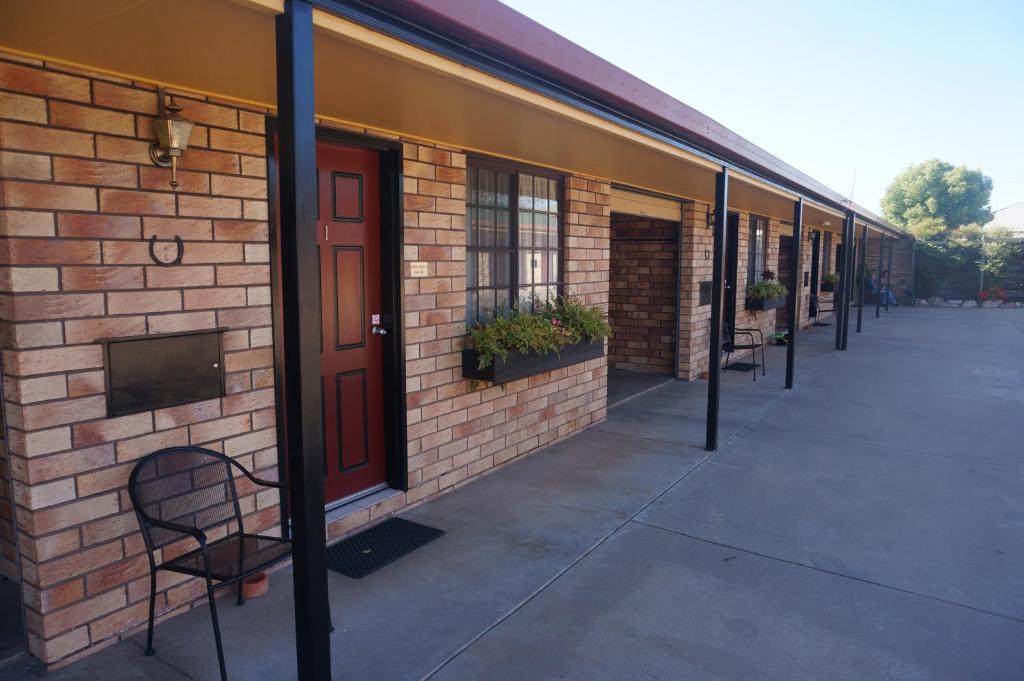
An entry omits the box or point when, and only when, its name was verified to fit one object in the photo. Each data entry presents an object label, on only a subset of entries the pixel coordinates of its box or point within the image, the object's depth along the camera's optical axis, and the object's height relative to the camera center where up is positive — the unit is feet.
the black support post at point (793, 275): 25.55 +0.24
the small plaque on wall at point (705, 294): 29.25 -0.51
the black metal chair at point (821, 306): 52.54 -2.01
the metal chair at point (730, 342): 30.55 -2.72
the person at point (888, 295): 70.36 -1.51
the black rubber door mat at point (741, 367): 31.48 -3.96
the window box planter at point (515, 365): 14.75 -1.87
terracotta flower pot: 10.36 -4.60
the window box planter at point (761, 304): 34.88 -1.14
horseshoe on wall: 9.27 +0.43
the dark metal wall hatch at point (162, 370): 8.97 -1.19
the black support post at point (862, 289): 46.70 -0.51
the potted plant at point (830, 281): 53.52 +0.05
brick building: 7.97 +0.73
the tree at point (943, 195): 148.77 +18.80
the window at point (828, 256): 57.88 +2.22
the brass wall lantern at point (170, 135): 9.03 +1.98
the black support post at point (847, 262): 36.99 +1.12
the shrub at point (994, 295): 74.23 -1.51
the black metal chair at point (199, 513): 8.36 -3.15
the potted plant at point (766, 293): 34.83 -0.59
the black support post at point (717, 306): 17.79 -0.64
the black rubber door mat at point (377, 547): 11.44 -4.69
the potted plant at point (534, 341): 14.78 -1.36
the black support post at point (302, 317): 6.37 -0.32
